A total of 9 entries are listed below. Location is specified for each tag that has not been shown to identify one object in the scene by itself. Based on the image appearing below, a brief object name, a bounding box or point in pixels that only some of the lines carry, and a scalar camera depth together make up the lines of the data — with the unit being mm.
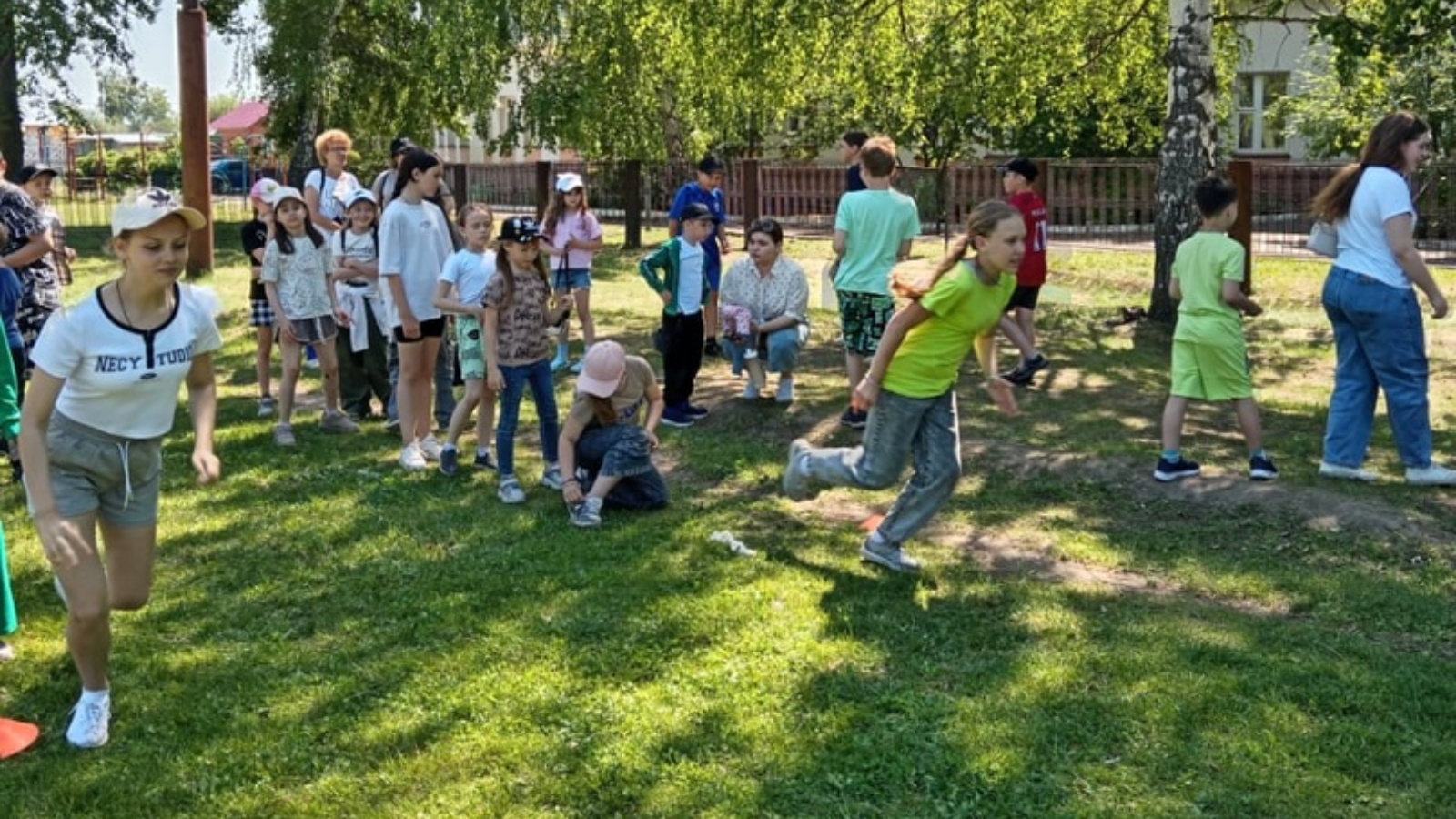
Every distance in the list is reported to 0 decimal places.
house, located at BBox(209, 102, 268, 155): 63531
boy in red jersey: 11039
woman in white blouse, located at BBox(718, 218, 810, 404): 9922
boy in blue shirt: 11773
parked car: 47500
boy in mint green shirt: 8797
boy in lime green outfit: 7500
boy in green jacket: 9695
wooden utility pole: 18016
